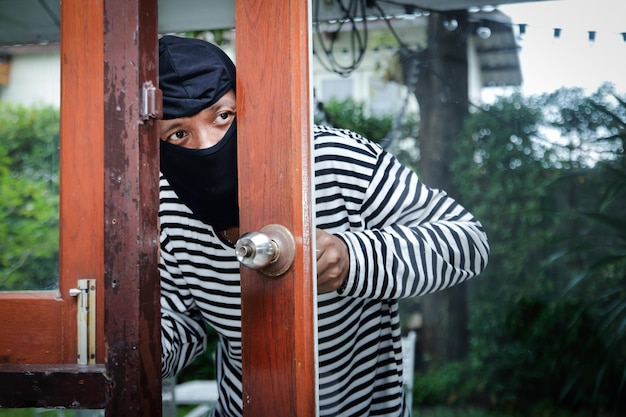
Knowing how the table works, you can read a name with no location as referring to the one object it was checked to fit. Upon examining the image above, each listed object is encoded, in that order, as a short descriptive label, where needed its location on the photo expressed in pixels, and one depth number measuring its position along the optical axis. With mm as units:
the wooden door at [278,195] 964
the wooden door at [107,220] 1022
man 1228
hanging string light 3117
